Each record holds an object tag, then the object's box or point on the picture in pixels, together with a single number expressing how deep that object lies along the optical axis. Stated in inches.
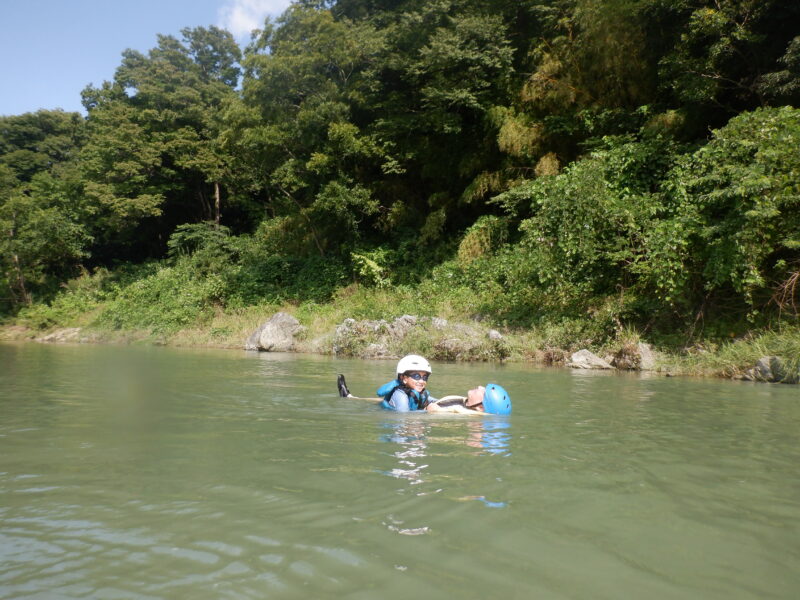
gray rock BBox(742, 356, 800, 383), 405.1
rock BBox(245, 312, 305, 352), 754.8
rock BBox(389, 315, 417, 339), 658.2
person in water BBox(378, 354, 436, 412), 283.0
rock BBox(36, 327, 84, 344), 1029.2
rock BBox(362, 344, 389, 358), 646.5
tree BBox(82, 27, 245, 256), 1237.7
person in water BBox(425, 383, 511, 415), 270.4
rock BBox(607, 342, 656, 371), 498.6
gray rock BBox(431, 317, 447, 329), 637.3
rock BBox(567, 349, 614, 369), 513.3
